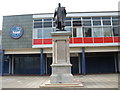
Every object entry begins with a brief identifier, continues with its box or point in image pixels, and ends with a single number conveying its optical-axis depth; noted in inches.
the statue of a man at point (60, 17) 439.5
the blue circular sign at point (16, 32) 882.8
